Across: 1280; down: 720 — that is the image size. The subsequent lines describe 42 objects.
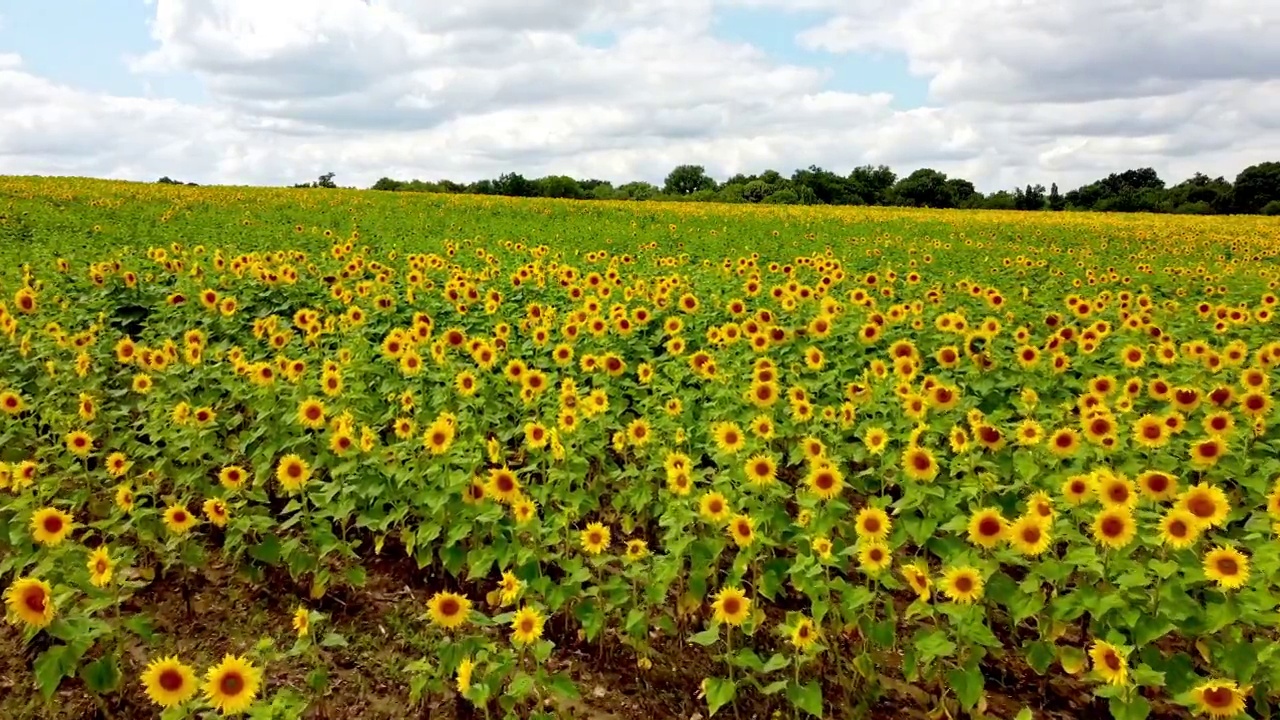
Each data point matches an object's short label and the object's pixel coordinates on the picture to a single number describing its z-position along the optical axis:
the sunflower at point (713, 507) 3.53
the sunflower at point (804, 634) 3.01
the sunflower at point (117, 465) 4.17
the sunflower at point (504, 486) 3.68
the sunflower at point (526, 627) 3.11
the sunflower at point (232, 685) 2.69
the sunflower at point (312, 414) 4.49
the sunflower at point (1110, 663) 2.73
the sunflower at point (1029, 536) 3.16
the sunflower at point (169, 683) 2.72
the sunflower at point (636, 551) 3.62
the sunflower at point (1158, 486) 3.37
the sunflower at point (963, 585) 3.10
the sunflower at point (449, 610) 3.07
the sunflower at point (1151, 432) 3.95
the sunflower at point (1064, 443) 3.82
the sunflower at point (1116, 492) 3.19
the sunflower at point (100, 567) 3.22
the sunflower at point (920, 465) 3.61
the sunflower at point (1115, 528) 3.12
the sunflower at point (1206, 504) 3.19
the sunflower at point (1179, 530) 3.06
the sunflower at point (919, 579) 3.10
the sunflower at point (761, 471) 3.68
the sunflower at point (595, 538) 3.61
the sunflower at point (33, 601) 2.90
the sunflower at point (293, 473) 4.01
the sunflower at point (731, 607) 3.18
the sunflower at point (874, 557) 3.21
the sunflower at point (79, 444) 4.23
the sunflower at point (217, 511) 3.89
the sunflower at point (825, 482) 3.58
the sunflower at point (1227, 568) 2.93
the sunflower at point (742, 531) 3.37
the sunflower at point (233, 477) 3.89
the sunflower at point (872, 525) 3.34
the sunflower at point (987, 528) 3.19
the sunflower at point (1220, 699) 2.60
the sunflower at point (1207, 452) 3.76
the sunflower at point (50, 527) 3.42
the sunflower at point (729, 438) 4.03
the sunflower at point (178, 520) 3.79
